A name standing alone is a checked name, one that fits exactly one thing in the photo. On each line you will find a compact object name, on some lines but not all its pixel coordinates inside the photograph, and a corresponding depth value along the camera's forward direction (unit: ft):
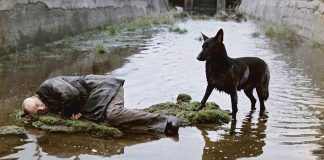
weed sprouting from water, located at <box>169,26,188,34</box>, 64.59
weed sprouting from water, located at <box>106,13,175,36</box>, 65.00
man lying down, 19.01
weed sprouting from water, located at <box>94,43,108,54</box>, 42.80
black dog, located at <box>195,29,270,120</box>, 20.12
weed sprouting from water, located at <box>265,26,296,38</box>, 57.89
